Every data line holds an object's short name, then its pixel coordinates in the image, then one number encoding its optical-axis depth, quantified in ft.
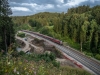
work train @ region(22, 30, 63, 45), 168.14
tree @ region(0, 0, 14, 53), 112.37
